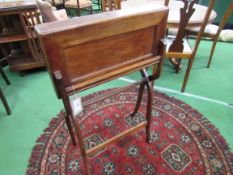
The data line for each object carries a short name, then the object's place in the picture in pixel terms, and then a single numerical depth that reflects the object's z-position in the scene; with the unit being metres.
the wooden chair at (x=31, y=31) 2.05
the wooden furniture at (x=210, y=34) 2.18
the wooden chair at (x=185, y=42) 1.54
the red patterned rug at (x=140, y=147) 1.34
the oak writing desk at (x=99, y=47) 0.71
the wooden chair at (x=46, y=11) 1.83
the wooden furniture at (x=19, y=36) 1.99
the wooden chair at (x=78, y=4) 3.89
